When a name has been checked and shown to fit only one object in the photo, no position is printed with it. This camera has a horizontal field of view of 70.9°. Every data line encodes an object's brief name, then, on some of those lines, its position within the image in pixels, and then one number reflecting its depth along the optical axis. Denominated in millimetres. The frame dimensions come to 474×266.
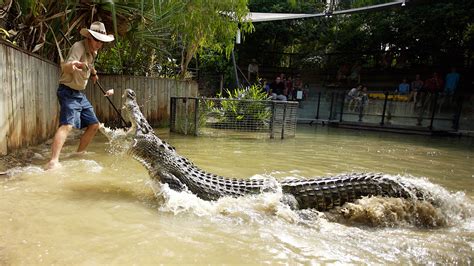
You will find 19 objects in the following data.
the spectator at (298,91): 14677
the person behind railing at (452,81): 12594
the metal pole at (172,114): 7557
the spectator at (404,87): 13533
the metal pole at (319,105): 14366
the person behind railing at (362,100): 12547
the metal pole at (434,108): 11121
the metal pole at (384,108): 11925
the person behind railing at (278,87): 14969
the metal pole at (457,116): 11023
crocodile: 2861
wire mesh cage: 7402
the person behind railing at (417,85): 13320
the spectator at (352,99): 12907
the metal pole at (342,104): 13309
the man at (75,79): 3596
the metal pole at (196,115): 7230
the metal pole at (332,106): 13844
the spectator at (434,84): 13008
